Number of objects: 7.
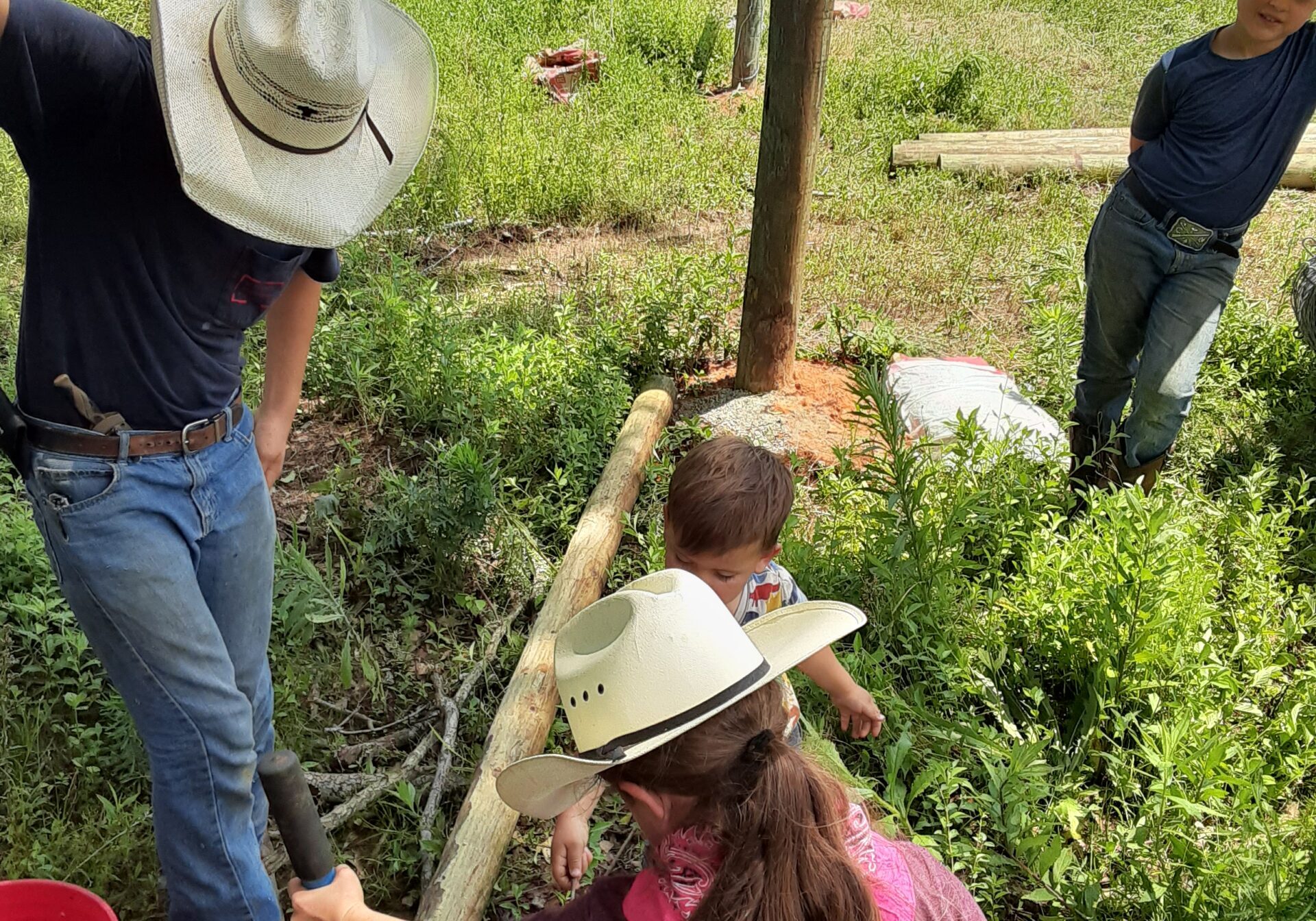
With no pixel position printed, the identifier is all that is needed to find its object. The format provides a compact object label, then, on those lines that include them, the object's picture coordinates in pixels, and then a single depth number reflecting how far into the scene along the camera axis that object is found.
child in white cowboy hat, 1.42
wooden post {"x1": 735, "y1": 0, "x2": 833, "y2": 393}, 4.27
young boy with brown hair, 2.36
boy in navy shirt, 3.46
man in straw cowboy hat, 1.81
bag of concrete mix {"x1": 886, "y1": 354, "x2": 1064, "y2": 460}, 4.25
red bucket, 2.09
